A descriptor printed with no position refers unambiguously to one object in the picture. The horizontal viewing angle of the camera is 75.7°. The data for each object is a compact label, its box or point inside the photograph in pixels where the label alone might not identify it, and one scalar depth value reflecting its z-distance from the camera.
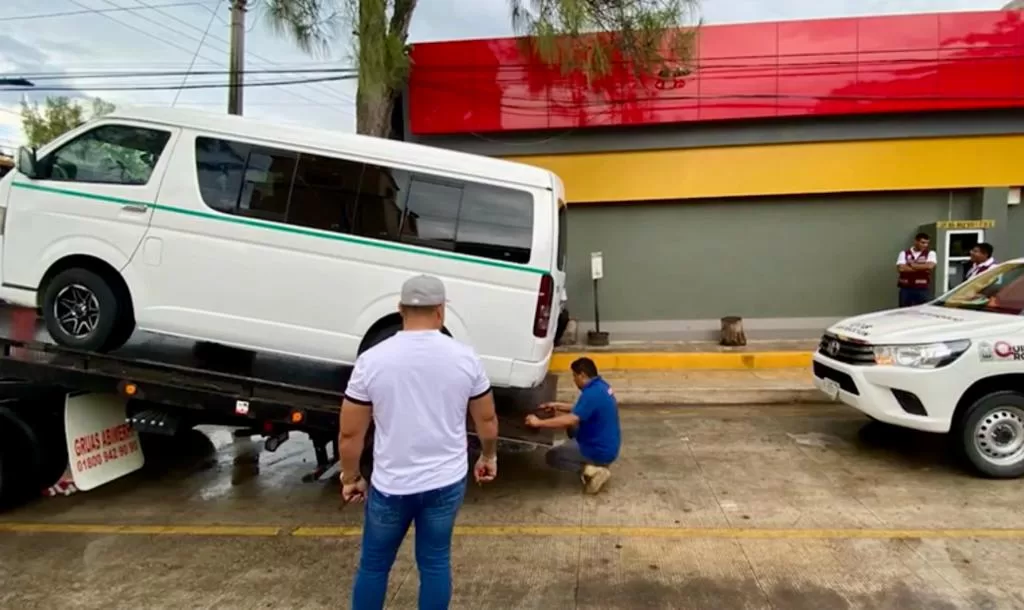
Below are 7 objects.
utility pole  11.12
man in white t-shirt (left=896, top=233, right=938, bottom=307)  10.32
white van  4.80
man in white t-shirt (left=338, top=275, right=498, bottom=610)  2.54
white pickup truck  5.06
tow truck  4.45
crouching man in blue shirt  4.98
